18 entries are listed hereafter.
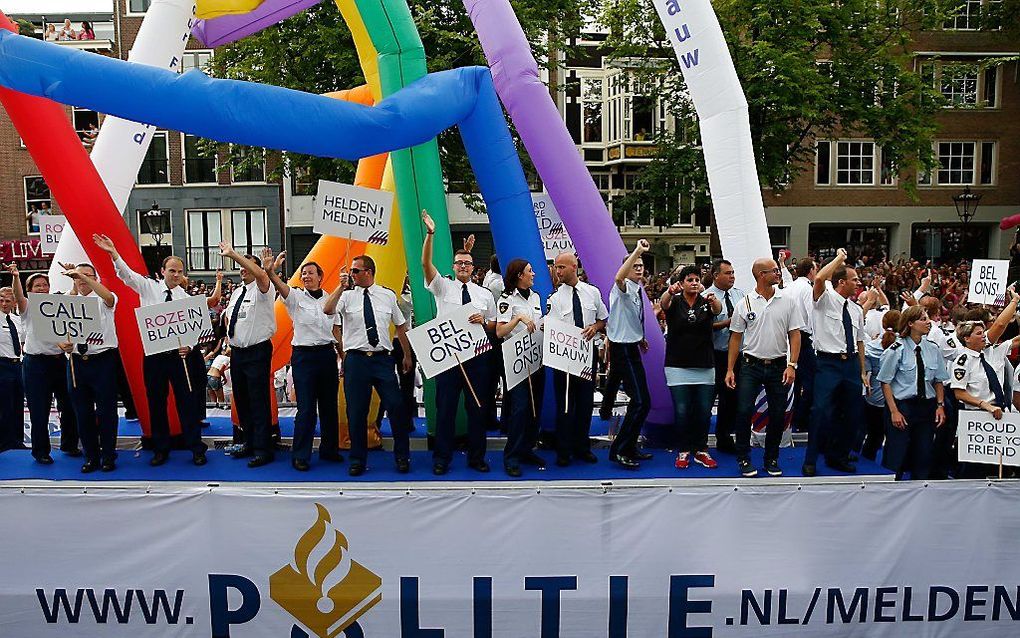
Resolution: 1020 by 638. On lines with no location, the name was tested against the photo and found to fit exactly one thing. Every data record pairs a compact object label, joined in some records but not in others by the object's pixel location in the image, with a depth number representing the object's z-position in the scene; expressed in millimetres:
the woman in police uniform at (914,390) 6855
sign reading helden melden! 6812
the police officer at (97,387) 7035
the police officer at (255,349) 7105
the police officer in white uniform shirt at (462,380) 6828
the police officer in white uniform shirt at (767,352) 6805
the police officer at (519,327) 6914
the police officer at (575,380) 6945
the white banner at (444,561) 4996
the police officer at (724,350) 7711
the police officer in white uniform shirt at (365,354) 6871
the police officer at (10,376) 8070
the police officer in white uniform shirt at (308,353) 6965
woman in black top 7098
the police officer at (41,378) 7293
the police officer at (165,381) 7129
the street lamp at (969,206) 30256
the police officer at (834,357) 6805
